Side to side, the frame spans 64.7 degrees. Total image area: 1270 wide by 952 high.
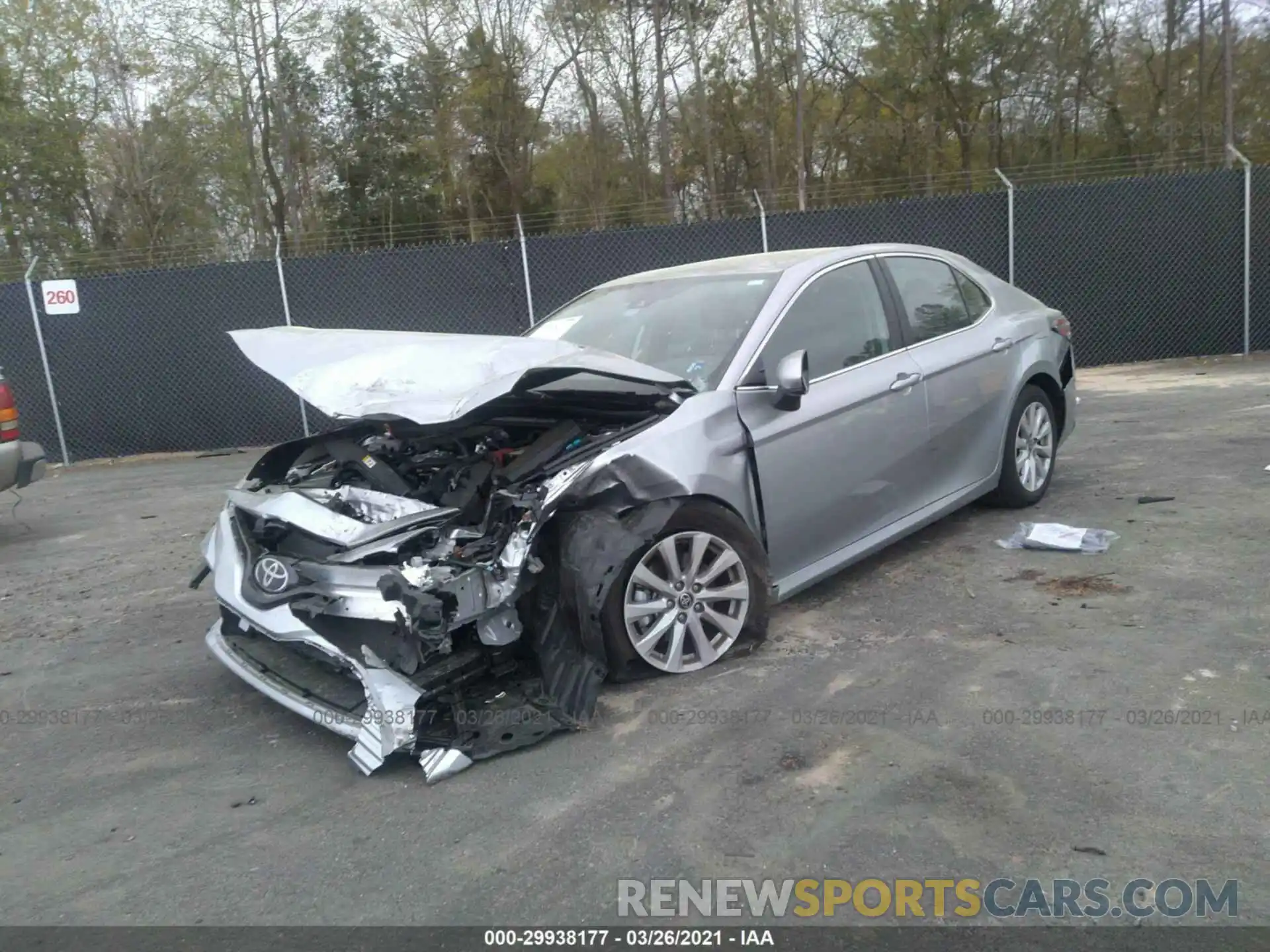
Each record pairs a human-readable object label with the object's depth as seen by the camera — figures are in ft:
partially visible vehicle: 22.66
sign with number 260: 37.09
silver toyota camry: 11.26
